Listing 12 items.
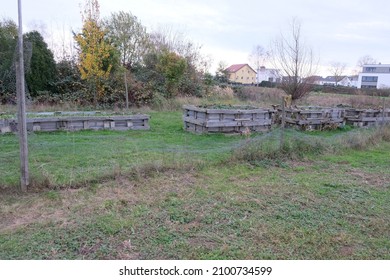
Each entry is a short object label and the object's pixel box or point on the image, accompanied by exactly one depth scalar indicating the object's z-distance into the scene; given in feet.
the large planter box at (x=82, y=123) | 27.81
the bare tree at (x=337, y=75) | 212.21
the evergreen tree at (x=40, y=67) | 49.73
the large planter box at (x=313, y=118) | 36.88
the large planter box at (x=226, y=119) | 30.66
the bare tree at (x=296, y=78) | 55.01
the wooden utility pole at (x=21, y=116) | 13.10
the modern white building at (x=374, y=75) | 224.94
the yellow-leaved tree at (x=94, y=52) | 47.65
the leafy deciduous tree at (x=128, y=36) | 63.98
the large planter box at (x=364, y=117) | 41.13
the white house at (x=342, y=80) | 260.42
